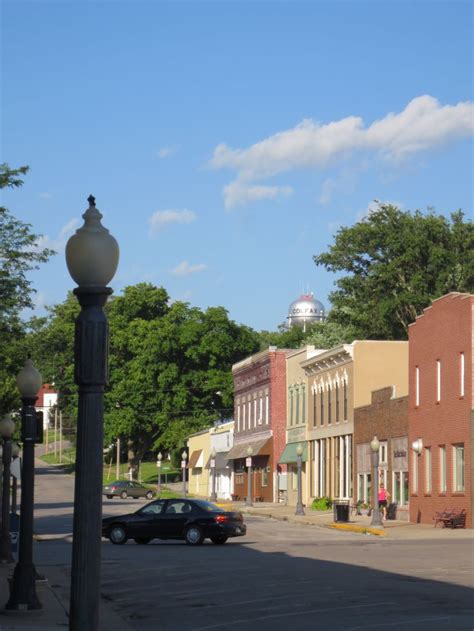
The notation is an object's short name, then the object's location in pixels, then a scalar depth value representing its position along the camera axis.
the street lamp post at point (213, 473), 76.19
